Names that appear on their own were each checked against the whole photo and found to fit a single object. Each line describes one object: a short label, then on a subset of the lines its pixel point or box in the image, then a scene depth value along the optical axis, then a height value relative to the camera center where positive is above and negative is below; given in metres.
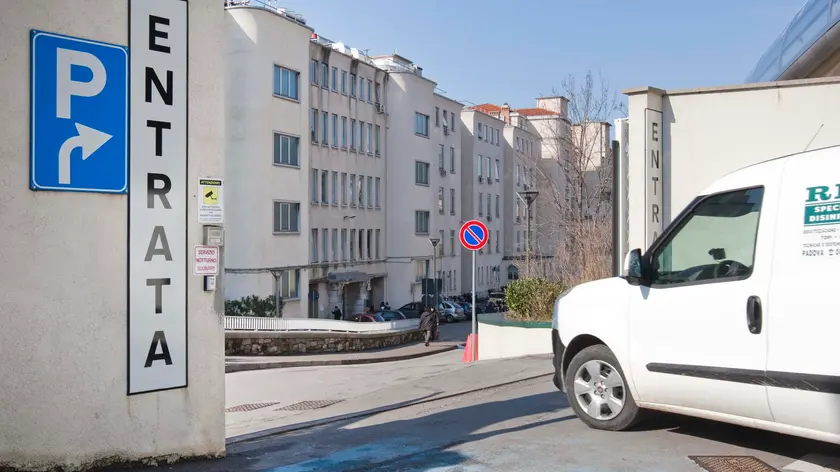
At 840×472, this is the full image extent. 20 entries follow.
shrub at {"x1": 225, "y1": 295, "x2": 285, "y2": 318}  39.31 -2.47
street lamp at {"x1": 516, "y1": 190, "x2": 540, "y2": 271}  24.36 +1.40
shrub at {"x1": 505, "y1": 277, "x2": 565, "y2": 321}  19.55 -1.02
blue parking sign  6.50 +0.98
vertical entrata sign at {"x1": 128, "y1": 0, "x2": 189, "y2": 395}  7.07 +0.40
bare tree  29.09 +2.54
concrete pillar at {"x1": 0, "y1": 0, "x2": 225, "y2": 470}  6.39 -0.28
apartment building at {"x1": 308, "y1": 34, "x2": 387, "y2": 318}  47.22 +3.92
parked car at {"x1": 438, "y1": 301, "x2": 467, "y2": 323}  54.03 -3.62
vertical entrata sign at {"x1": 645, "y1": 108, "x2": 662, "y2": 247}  13.00 +1.08
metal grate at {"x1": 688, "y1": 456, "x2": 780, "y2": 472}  6.69 -1.58
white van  6.18 -0.49
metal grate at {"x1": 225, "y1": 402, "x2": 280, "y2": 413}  15.59 -2.73
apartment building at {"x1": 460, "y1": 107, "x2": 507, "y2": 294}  69.88 +5.17
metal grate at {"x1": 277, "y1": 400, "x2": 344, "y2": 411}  13.18 -2.31
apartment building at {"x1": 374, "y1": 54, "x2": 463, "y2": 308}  55.91 +4.68
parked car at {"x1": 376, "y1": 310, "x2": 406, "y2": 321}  45.06 -3.22
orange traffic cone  20.90 -2.35
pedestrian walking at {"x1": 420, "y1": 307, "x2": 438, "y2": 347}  37.69 -2.92
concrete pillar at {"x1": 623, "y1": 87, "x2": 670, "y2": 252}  12.95 +1.20
